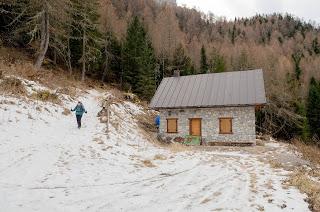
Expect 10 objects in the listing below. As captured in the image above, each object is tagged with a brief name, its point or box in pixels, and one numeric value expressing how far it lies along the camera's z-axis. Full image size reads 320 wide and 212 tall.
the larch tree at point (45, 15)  27.42
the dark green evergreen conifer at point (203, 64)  56.47
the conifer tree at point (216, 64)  55.85
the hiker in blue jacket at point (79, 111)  18.97
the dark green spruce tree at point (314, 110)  48.94
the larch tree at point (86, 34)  36.16
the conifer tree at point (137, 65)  39.75
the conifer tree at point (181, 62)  51.44
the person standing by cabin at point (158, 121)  28.40
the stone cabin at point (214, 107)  24.33
